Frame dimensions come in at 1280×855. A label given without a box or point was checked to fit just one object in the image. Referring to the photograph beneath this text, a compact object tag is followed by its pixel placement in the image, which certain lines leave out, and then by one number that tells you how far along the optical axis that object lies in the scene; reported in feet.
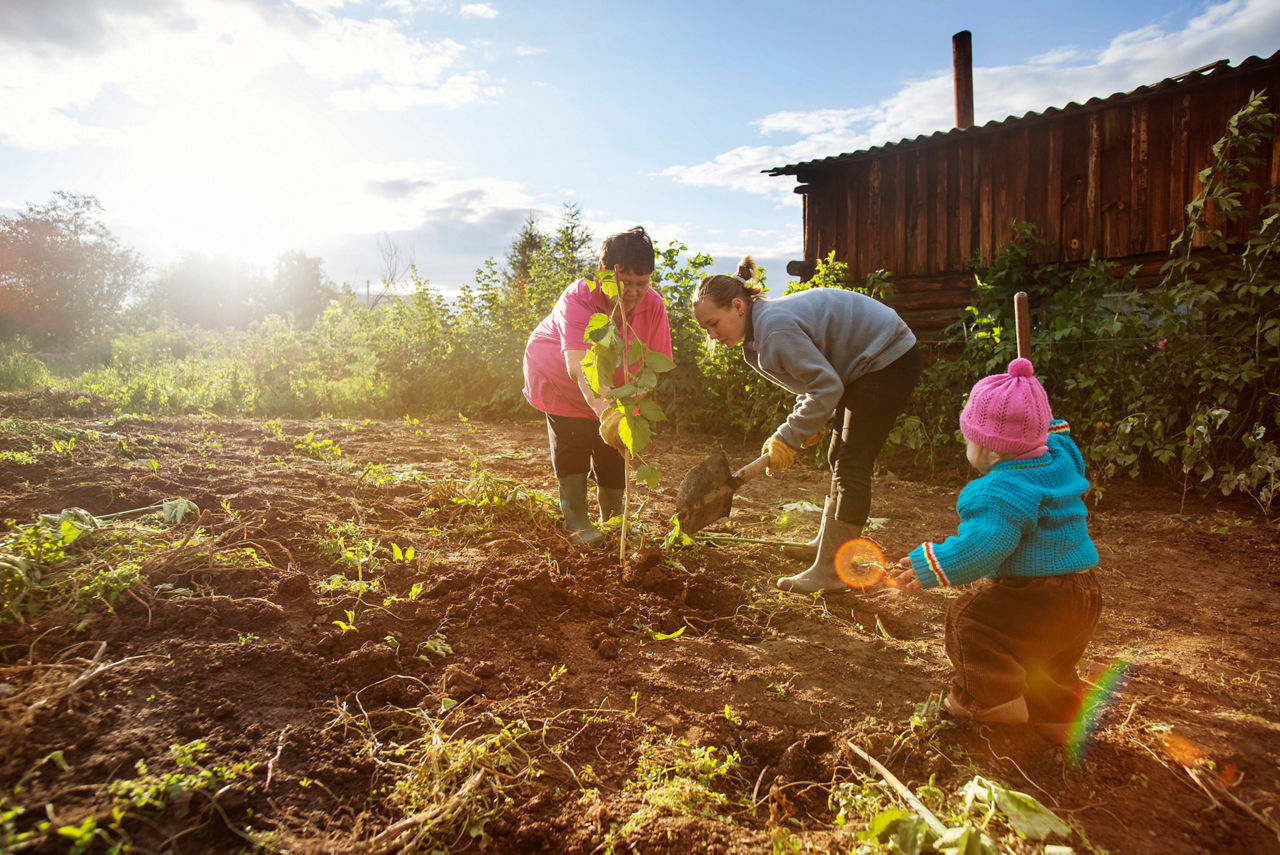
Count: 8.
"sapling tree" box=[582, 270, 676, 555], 8.89
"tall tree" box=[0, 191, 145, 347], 69.56
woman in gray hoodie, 9.09
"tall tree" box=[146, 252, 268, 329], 121.90
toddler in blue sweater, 5.71
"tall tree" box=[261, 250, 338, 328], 139.85
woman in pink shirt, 9.64
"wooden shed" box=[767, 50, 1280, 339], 20.57
